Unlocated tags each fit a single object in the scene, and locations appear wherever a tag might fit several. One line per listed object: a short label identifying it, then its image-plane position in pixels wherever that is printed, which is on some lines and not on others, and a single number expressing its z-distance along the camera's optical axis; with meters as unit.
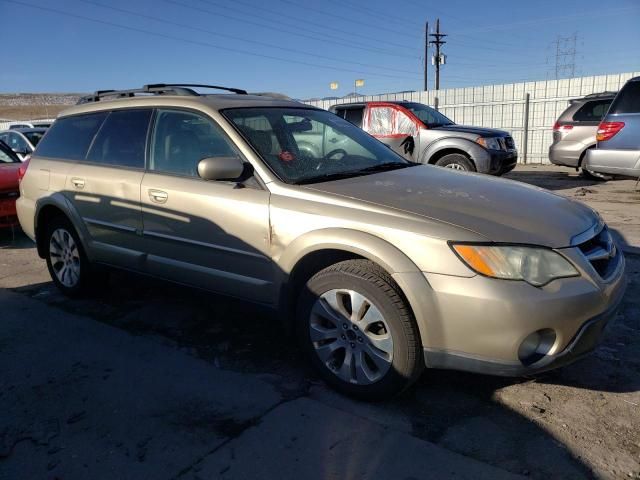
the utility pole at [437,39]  40.06
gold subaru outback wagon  2.55
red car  7.22
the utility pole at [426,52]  38.55
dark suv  9.19
